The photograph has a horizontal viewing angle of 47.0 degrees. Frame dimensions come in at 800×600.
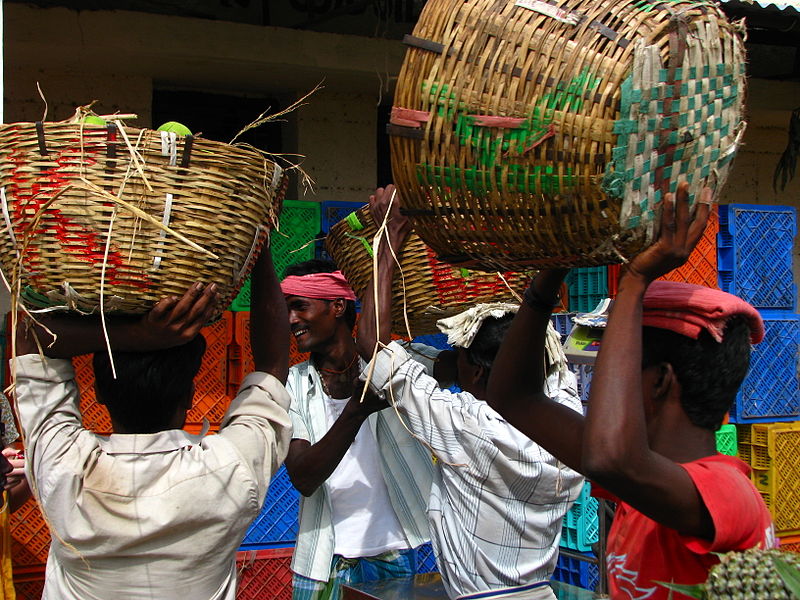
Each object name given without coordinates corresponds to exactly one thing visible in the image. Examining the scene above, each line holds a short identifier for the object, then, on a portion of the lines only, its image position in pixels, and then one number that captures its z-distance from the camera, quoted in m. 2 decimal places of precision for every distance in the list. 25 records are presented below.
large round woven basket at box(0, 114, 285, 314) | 1.84
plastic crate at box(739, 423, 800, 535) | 5.08
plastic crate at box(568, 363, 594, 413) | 4.72
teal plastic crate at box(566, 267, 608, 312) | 4.85
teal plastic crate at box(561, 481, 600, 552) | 4.66
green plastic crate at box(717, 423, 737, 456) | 4.98
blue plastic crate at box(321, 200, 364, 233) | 4.90
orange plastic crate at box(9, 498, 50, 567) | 4.24
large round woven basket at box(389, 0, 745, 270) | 1.45
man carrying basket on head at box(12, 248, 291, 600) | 1.99
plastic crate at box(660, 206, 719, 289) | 4.93
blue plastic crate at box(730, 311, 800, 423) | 5.06
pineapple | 1.26
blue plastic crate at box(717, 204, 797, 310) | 5.04
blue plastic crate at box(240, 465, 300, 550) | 4.61
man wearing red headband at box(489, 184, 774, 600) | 1.55
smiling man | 3.27
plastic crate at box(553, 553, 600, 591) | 4.76
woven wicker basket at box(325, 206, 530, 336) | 3.03
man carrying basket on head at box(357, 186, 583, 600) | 2.66
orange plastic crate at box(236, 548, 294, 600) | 4.62
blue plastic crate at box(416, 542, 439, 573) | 4.44
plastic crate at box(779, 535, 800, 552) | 5.27
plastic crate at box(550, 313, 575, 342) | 4.79
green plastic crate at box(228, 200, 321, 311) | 4.74
